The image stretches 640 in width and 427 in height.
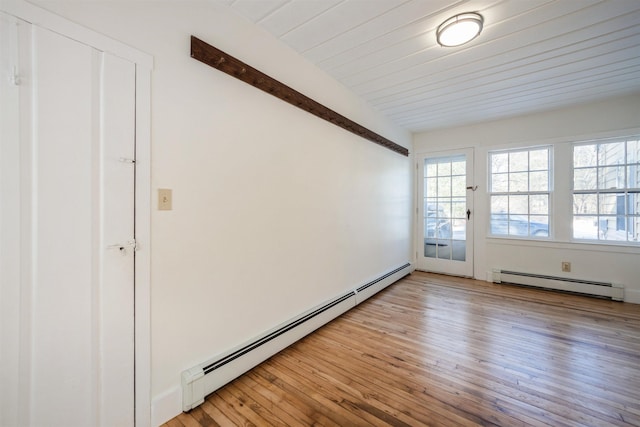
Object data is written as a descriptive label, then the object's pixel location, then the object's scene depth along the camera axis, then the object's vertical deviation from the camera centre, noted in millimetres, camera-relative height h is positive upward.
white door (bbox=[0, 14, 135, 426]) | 1026 -95
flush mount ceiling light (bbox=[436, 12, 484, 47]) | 1824 +1350
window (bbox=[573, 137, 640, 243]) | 3332 +303
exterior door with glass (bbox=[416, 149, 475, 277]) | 4391 -3
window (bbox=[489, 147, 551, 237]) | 3875 +328
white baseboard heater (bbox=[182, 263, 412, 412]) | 1541 -1048
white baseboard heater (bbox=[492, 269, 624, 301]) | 3361 -1008
